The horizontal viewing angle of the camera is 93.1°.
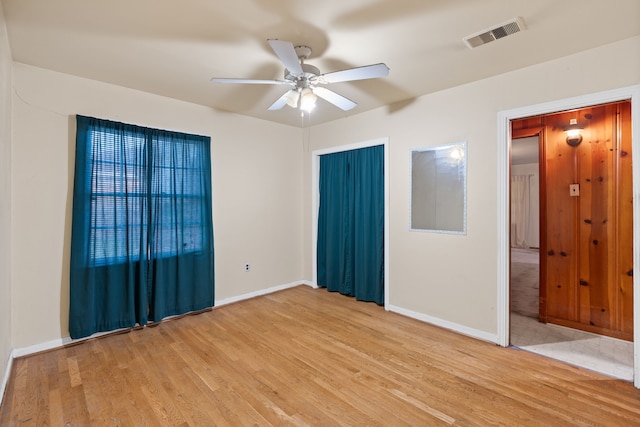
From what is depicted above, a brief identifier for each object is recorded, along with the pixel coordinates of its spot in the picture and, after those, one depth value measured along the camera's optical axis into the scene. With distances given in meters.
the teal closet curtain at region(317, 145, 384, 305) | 4.00
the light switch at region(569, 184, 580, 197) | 3.23
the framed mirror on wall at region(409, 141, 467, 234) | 3.16
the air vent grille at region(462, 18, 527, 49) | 2.04
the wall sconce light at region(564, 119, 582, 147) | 3.22
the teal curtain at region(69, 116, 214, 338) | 2.88
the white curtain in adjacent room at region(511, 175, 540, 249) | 8.19
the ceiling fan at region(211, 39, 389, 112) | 1.95
